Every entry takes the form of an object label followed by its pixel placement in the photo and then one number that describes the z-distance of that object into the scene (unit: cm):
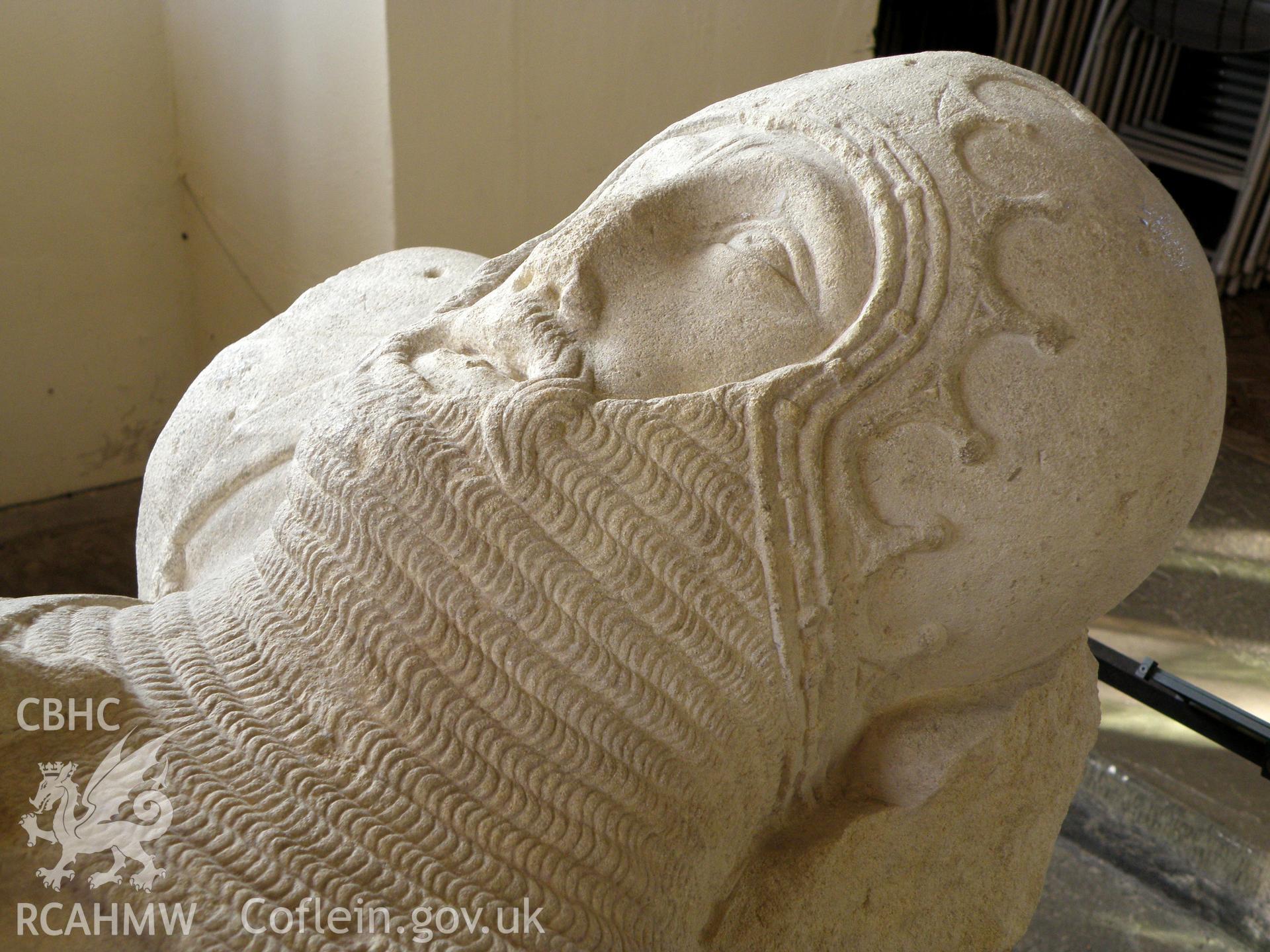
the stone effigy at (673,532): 49
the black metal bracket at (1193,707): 83
